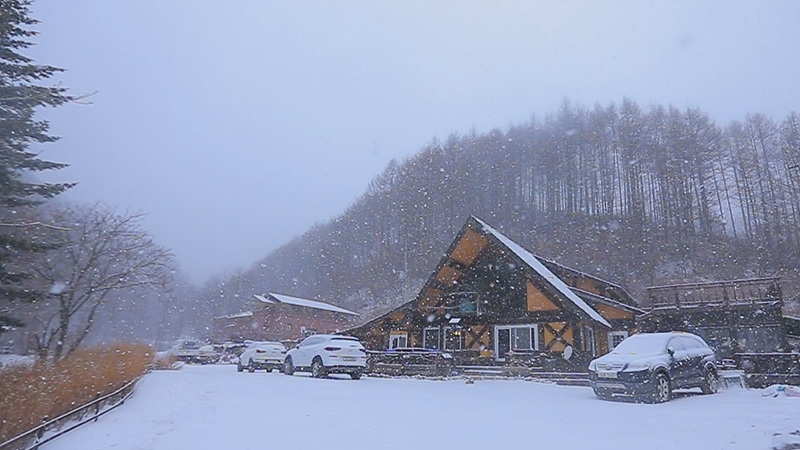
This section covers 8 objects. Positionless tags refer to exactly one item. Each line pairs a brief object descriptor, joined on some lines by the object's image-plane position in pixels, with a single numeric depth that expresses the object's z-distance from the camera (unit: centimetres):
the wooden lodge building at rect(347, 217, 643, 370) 2125
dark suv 1160
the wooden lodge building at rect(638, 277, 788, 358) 1988
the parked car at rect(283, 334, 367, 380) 1762
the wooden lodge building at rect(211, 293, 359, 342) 4659
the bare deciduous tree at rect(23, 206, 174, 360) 1802
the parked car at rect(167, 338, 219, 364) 3353
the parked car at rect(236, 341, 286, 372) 2305
